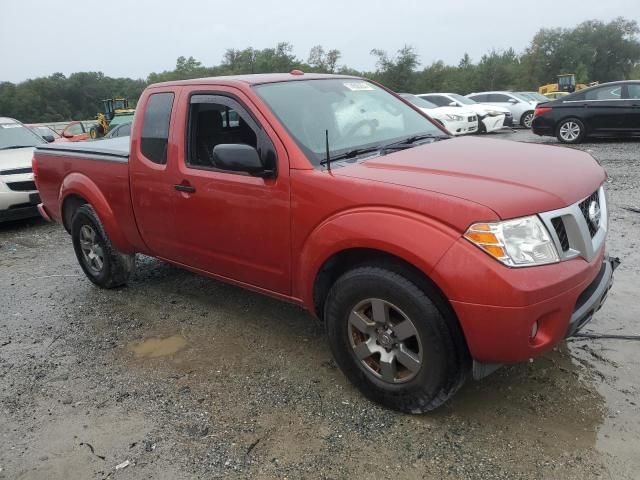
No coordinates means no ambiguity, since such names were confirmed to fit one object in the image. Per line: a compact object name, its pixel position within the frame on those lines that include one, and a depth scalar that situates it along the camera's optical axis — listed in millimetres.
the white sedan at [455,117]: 14773
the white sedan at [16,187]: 7859
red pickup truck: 2512
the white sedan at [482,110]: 15906
